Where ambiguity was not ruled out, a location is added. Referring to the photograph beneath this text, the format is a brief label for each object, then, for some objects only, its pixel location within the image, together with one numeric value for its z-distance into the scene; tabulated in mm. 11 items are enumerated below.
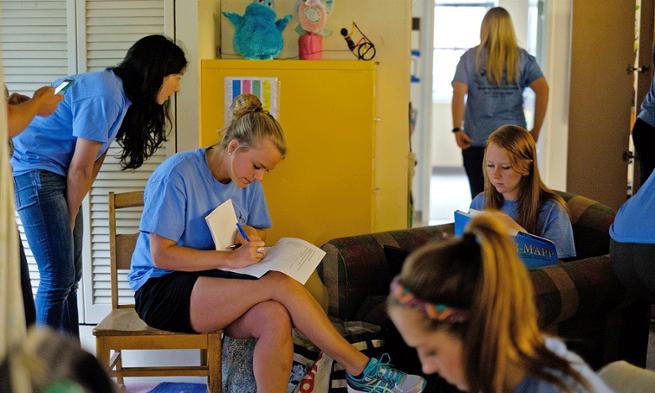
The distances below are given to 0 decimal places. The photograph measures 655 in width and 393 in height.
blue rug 3111
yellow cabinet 3500
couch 2422
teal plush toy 3543
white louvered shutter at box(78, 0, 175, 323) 3375
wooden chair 2562
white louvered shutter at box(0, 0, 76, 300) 3340
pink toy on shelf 3654
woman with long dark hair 2682
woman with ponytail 1289
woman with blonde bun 2479
